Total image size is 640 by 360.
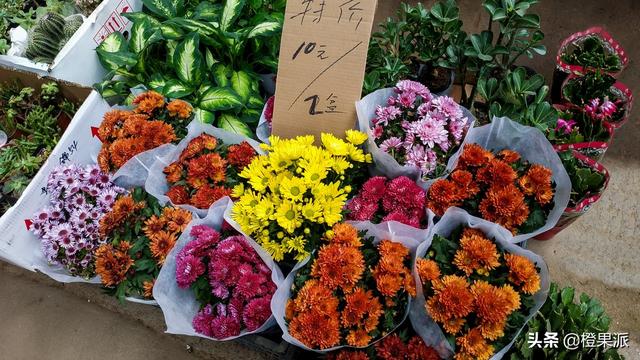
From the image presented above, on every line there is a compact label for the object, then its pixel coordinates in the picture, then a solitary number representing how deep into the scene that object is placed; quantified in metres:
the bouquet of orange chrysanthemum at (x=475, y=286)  1.00
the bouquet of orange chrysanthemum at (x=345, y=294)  1.05
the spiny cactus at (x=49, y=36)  1.92
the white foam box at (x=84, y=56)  1.81
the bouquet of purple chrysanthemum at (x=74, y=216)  1.38
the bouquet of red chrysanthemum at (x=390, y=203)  1.21
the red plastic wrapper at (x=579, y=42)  1.98
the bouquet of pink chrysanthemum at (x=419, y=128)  1.29
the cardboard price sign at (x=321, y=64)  1.24
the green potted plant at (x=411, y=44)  1.61
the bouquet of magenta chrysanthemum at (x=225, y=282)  1.18
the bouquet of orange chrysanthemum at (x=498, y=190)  1.18
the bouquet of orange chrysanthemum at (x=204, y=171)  1.35
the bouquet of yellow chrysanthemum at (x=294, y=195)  1.13
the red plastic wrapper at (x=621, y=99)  1.84
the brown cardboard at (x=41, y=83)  1.80
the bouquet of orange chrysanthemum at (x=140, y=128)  1.44
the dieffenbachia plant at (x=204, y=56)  1.68
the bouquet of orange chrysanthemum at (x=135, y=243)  1.30
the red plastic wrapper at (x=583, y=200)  1.50
